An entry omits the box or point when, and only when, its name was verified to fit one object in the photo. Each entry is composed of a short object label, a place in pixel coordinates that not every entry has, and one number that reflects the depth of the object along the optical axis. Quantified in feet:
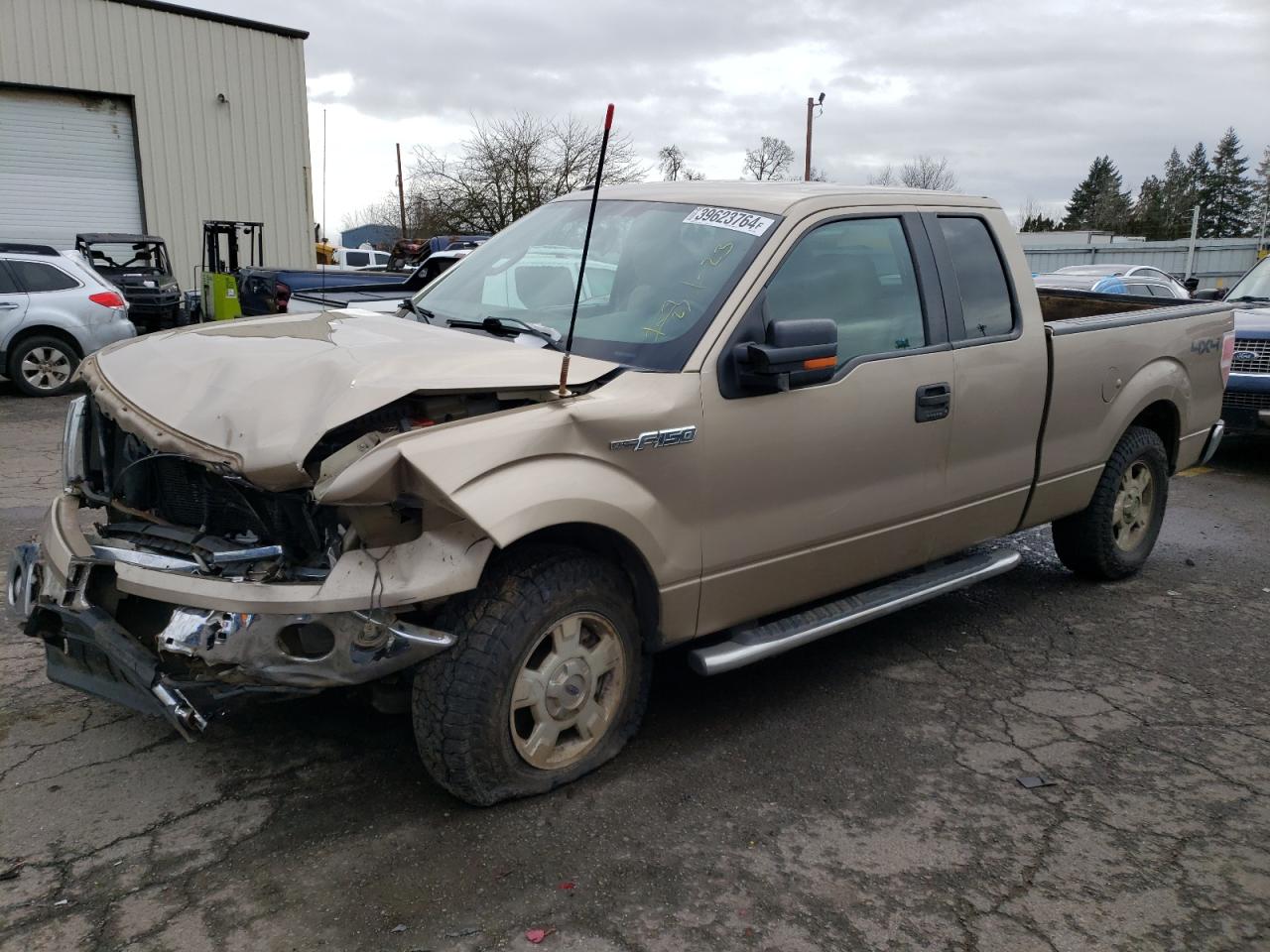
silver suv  40.22
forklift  39.50
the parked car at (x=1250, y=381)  28.96
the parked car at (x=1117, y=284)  41.62
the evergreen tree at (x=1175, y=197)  236.06
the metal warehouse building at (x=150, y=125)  65.26
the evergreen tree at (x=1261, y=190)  239.91
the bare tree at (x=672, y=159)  154.40
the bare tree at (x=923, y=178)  192.89
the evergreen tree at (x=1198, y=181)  254.27
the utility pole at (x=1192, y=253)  94.17
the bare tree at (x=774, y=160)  154.71
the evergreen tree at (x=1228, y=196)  254.88
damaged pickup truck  9.63
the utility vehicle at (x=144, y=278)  52.34
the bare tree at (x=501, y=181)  119.96
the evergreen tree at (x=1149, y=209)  234.17
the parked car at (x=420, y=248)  78.84
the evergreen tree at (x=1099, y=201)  268.62
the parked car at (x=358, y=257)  109.91
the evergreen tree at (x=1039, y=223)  254.27
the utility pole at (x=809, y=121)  108.39
